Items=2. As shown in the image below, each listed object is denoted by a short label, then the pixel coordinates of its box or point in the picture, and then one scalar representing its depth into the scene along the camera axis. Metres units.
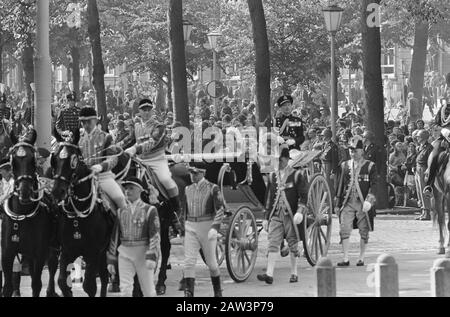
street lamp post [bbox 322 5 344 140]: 32.38
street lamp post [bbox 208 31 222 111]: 42.96
